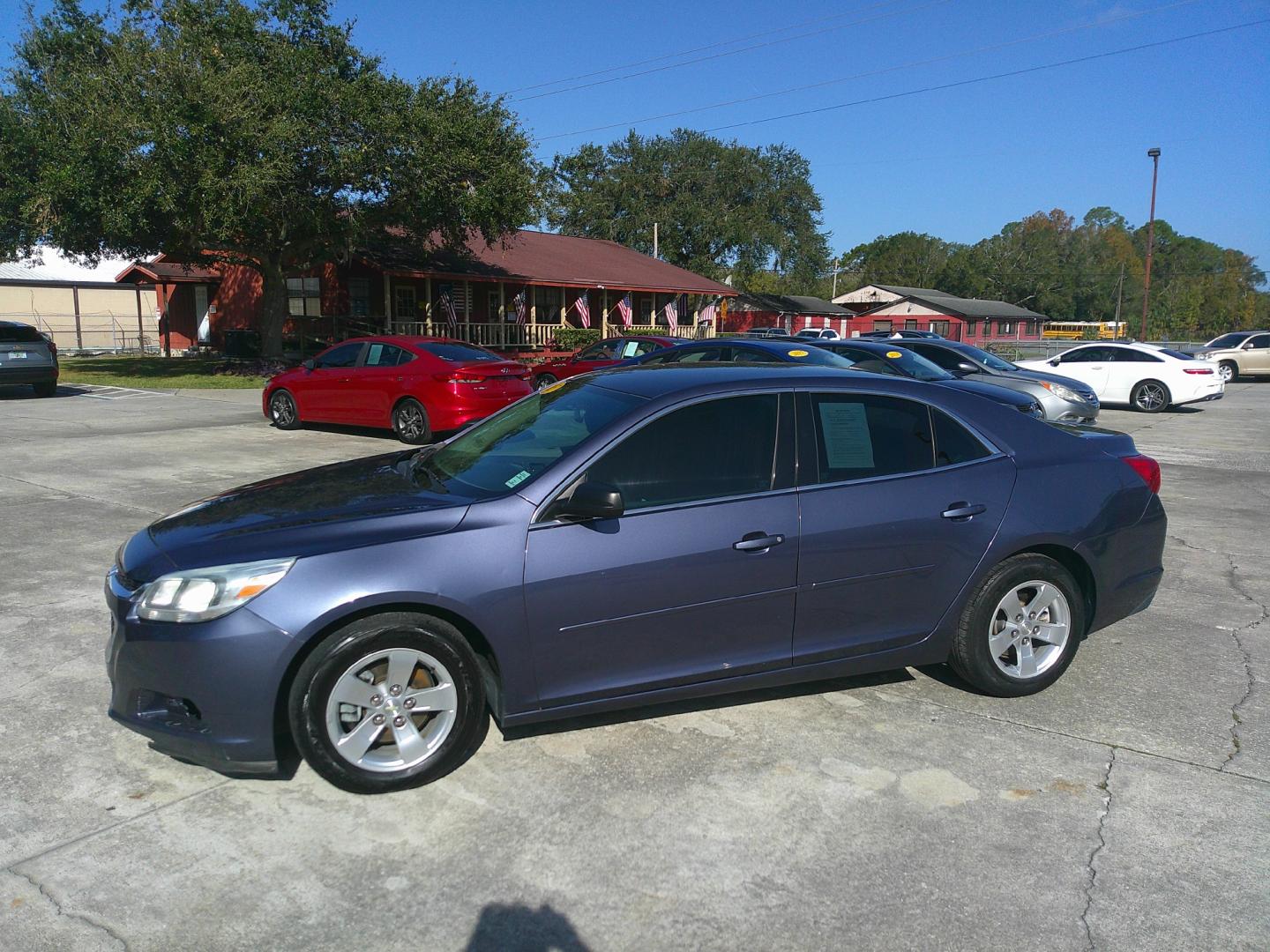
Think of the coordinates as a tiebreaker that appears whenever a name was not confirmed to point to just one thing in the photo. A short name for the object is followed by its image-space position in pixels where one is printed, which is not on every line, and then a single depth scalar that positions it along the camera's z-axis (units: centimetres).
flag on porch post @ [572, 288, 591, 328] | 3847
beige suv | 3130
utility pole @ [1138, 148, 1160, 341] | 4512
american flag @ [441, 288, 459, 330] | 3231
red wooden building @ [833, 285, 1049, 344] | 7425
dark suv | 1923
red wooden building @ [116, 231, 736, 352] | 3209
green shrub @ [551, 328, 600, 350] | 3741
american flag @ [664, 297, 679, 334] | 4432
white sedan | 1959
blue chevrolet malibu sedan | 338
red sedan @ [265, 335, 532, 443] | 1295
